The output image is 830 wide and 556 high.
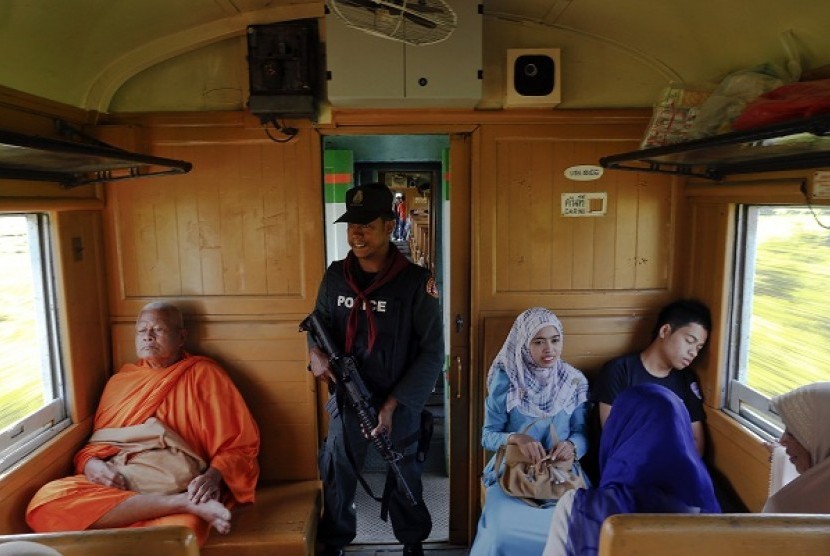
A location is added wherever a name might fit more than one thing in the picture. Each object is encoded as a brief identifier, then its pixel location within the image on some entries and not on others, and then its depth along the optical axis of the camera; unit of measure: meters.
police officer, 2.78
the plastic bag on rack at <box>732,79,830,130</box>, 1.61
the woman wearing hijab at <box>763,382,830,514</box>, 1.73
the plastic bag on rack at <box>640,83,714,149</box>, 2.38
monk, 2.51
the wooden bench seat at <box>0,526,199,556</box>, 1.17
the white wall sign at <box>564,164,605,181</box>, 3.05
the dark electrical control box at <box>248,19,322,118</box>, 2.76
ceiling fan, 1.89
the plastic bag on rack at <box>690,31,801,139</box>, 2.13
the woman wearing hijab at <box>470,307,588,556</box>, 2.75
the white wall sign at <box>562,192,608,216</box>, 3.08
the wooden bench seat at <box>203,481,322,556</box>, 2.64
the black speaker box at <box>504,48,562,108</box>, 2.91
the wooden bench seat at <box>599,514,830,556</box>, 1.19
